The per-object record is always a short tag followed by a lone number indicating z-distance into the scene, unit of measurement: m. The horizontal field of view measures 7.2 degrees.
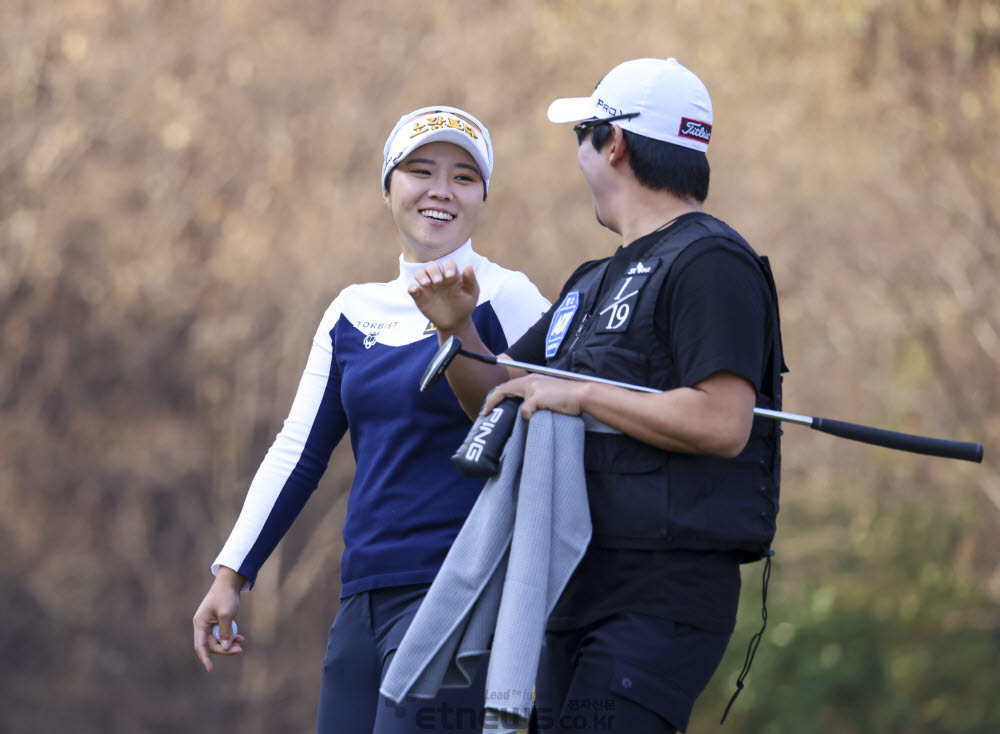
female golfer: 12.23
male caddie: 11.80
